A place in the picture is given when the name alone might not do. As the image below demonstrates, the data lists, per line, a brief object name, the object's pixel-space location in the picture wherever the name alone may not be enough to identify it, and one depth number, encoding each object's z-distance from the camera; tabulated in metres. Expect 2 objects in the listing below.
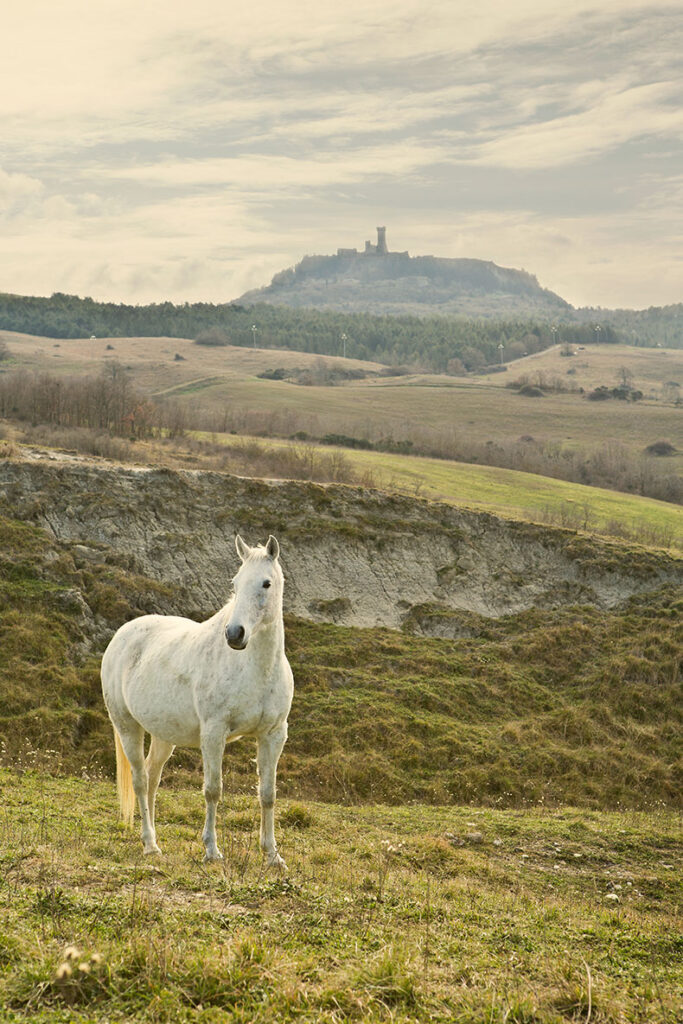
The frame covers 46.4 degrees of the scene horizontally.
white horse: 9.58
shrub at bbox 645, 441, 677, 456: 101.62
